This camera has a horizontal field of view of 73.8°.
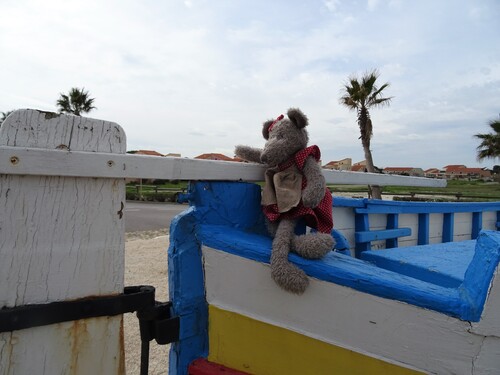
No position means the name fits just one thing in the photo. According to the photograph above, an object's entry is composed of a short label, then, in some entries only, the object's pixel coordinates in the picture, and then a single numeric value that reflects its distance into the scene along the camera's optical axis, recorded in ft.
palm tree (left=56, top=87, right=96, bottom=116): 95.30
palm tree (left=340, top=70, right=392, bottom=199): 52.08
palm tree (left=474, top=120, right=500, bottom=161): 78.59
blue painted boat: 3.28
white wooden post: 2.84
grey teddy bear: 3.55
